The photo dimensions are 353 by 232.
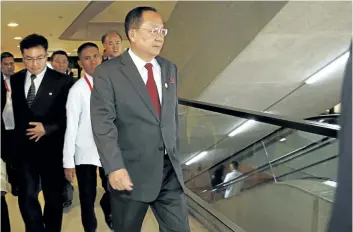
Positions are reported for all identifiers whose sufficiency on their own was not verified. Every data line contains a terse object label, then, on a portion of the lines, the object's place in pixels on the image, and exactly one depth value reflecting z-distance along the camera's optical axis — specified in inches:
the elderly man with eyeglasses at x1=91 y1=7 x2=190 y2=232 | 90.5
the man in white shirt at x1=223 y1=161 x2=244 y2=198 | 185.0
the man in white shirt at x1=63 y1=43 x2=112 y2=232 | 129.0
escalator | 130.6
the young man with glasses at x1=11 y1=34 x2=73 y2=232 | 128.3
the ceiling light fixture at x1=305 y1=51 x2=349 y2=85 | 254.2
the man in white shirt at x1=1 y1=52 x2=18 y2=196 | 130.6
